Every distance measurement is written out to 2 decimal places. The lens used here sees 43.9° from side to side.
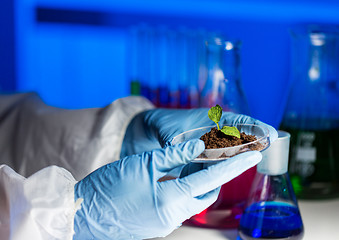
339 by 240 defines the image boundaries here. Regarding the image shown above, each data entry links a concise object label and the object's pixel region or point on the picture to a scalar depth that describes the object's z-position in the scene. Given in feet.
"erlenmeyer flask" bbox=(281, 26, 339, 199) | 3.73
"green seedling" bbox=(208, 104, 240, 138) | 2.58
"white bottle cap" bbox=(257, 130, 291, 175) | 2.78
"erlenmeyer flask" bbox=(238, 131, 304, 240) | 2.73
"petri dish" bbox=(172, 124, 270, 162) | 2.33
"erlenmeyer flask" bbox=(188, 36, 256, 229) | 3.13
